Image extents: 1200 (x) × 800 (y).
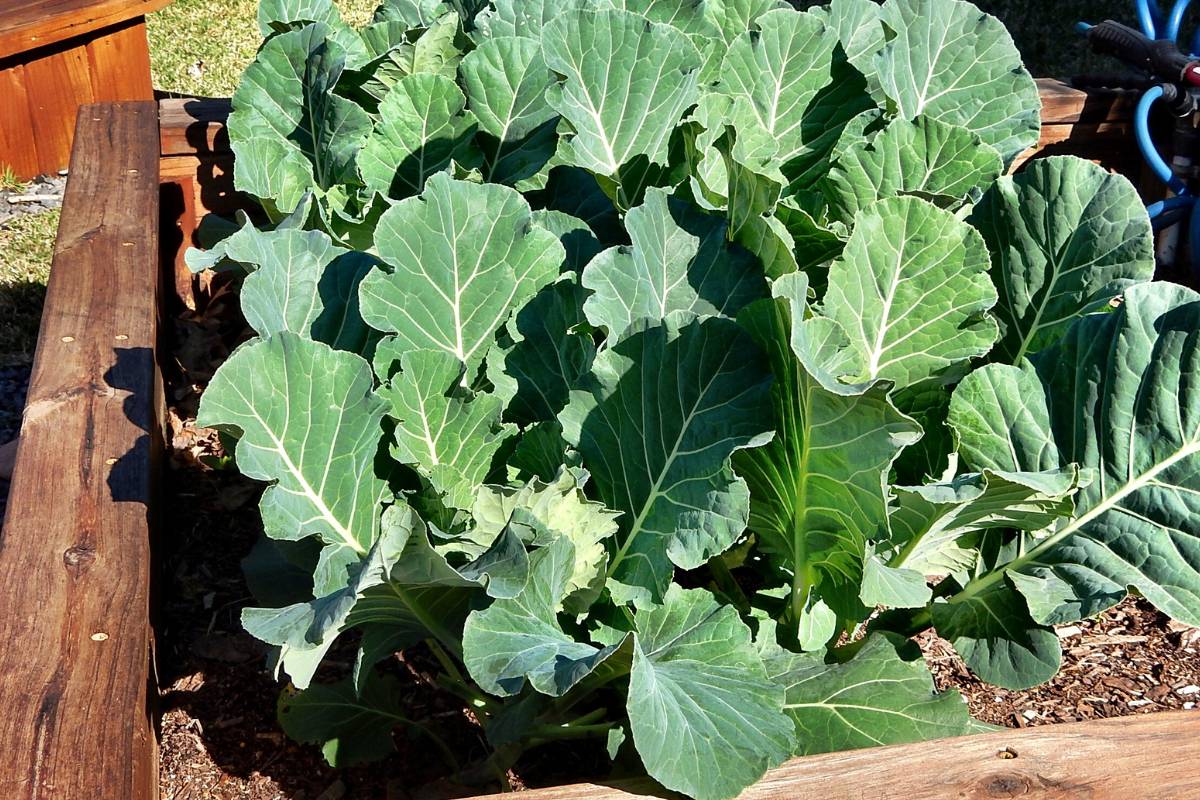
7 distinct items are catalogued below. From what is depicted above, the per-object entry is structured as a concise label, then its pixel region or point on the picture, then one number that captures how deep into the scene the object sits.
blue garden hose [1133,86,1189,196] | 3.48
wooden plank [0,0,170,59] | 4.34
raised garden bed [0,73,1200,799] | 1.41
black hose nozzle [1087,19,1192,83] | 3.53
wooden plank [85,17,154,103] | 4.55
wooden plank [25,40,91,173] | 4.55
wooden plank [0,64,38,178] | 4.53
